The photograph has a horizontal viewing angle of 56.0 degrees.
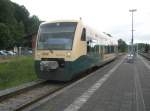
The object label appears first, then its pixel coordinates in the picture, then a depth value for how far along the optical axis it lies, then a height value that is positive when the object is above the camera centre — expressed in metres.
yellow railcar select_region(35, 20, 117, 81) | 6.53 +0.03
